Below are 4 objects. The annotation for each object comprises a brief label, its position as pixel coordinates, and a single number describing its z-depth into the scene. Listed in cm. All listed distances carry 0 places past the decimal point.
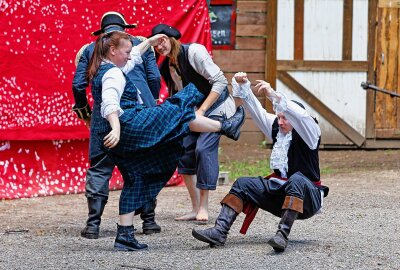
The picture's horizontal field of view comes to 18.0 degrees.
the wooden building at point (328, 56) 1818
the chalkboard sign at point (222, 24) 1826
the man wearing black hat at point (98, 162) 916
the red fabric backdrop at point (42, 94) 1196
